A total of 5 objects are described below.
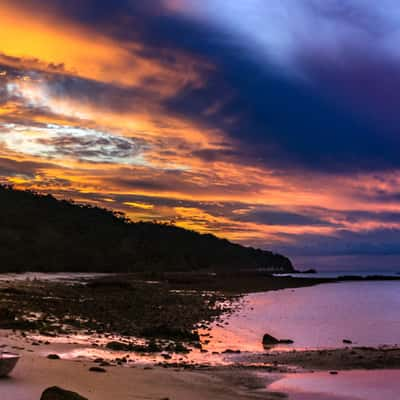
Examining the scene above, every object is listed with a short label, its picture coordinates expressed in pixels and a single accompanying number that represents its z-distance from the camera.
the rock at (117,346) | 18.16
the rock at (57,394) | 9.09
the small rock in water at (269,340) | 23.34
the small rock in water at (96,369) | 13.59
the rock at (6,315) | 20.81
